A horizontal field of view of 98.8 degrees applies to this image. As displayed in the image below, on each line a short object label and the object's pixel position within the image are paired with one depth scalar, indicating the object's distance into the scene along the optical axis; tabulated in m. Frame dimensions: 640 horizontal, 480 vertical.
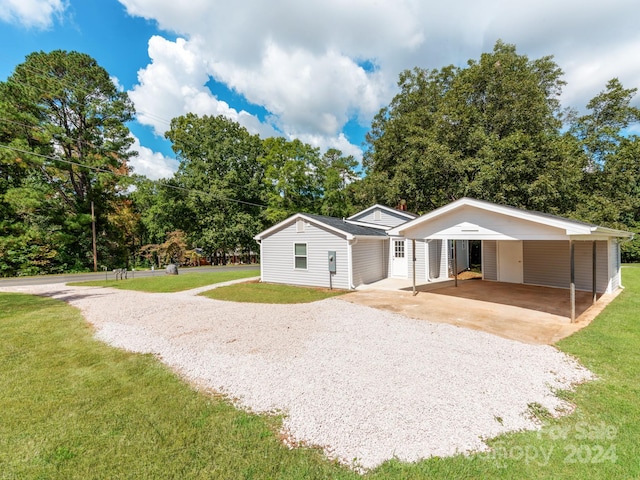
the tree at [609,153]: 18.75
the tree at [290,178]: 28.24
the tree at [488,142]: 16.48
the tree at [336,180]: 30.16
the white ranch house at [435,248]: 7.68
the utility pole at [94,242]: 21.82
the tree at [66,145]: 19.84
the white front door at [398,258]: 14.00
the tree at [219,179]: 26.92
